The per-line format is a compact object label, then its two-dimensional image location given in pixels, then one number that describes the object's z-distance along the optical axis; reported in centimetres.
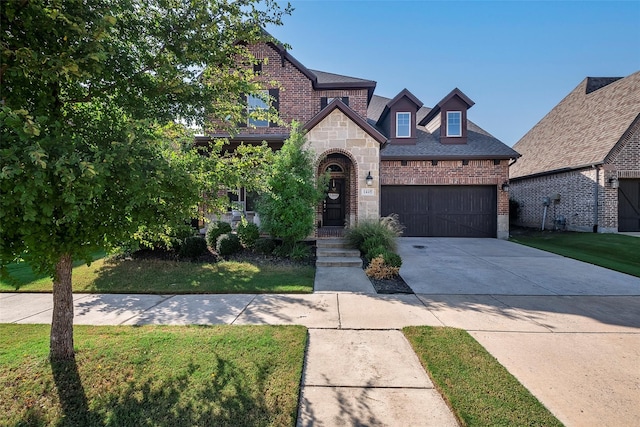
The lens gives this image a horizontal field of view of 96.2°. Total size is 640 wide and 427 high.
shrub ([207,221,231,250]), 898
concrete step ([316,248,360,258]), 829
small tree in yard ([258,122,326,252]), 800
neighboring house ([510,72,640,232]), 1270
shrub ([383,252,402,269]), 678
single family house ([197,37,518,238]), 1243
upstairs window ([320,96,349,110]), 1372
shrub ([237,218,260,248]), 880
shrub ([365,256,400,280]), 657
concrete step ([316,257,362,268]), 763
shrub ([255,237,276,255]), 859
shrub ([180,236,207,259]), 806
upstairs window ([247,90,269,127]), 1255
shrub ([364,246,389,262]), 730
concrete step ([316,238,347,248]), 899
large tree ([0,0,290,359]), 194
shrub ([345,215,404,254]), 820
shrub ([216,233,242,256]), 831
